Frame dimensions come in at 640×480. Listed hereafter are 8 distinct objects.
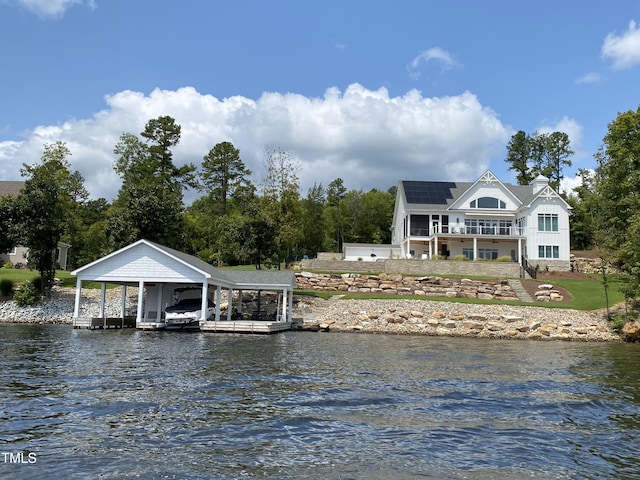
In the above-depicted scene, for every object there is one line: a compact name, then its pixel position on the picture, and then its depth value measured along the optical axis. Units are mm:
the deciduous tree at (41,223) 37750
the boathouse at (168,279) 30219
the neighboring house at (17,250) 54038
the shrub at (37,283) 39312
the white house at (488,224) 53594
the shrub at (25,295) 36375
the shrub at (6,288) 38906
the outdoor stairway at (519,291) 40438
